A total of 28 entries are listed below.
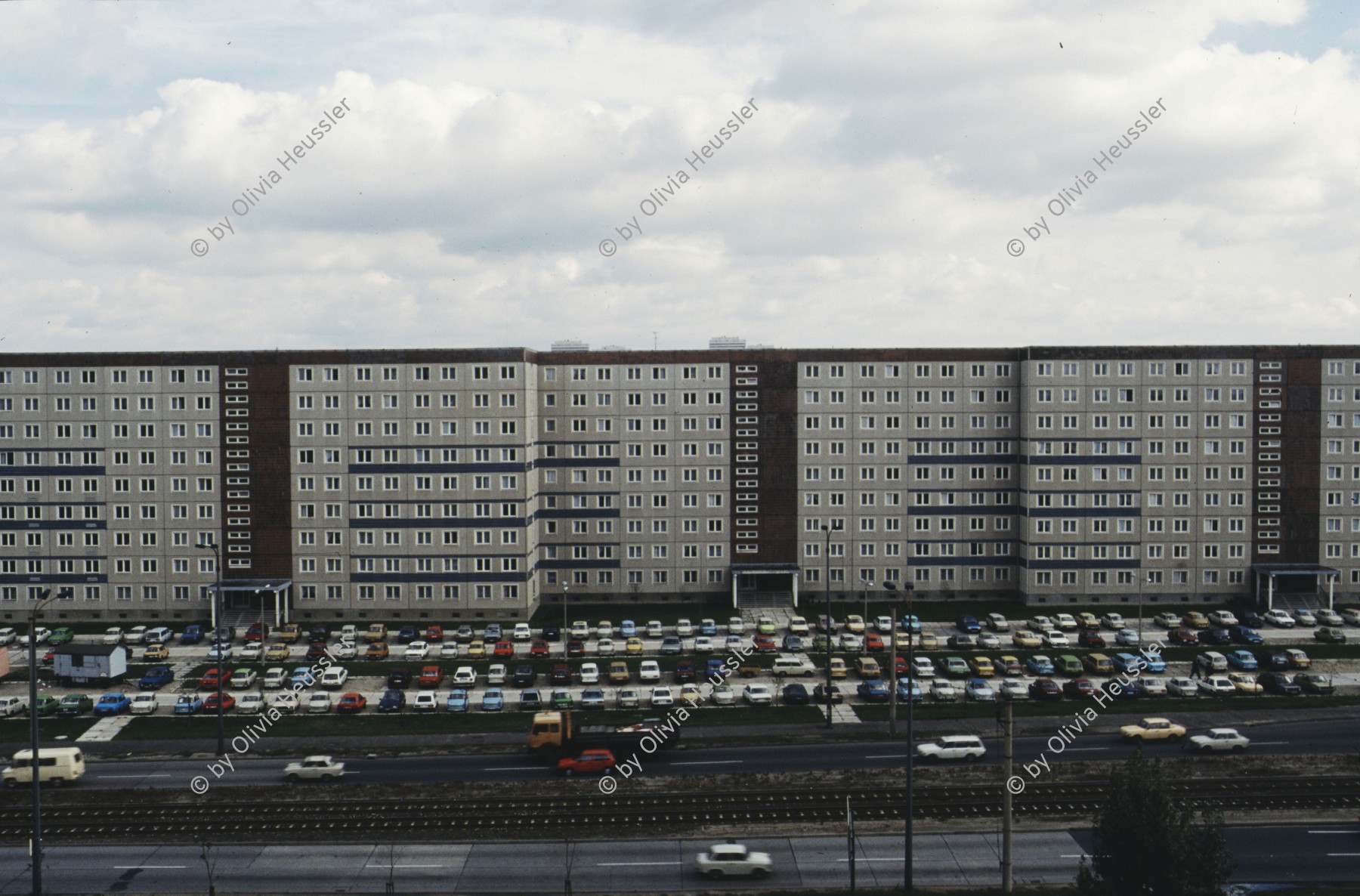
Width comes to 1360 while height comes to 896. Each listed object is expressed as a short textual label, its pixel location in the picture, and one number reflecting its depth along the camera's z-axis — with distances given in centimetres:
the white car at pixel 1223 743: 5259
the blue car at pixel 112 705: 6222
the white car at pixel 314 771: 4938
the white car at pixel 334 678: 6700
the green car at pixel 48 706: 6181
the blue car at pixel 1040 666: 6838
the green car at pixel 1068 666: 6831
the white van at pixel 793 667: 6956
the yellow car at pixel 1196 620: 8282
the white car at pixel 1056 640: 7706
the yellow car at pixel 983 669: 6869
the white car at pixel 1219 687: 6378
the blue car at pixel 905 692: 6271
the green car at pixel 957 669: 6875
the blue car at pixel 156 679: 6769
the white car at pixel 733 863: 3847
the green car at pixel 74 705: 6172
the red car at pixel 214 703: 6179
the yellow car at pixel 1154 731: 5447
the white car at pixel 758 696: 6238
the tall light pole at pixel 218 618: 5141
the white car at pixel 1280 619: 8419
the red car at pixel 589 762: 4975
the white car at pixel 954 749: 5097
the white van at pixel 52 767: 4894
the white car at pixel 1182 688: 6366
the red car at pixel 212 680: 6688
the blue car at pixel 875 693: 6309
